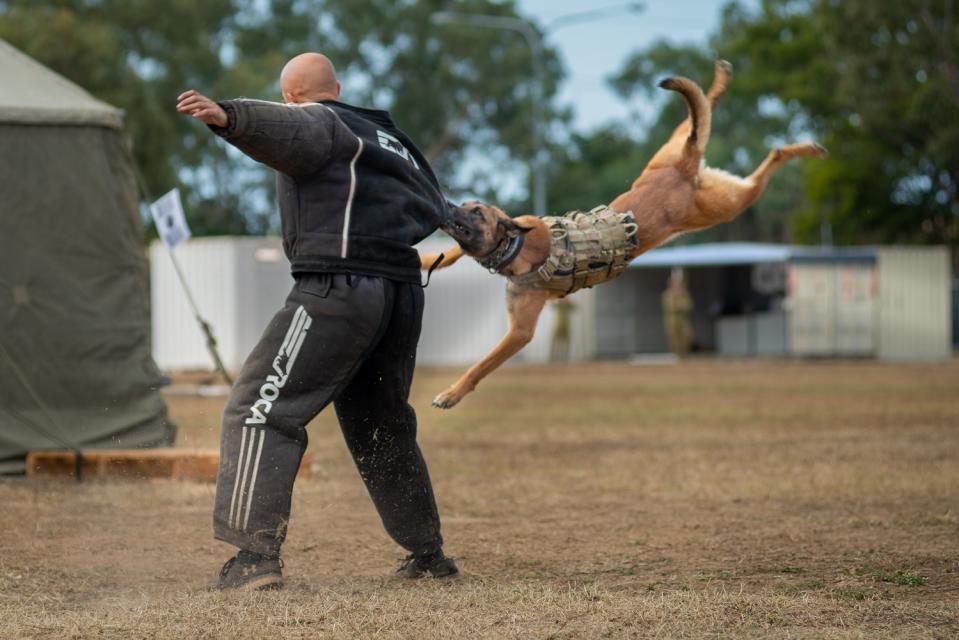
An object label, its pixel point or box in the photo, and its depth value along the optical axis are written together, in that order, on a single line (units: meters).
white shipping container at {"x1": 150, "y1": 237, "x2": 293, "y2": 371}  52.65
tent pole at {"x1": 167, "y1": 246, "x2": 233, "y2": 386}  17.89
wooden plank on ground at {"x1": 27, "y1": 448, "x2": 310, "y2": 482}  17.02
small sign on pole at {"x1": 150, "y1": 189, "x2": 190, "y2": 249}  20.10
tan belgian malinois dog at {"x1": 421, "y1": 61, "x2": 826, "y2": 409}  10.32
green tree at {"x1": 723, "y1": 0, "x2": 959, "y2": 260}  66.48
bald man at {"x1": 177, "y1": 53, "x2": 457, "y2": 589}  9.78
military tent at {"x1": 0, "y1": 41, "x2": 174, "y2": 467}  17.46
